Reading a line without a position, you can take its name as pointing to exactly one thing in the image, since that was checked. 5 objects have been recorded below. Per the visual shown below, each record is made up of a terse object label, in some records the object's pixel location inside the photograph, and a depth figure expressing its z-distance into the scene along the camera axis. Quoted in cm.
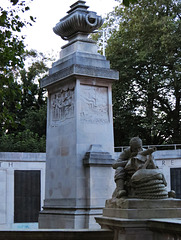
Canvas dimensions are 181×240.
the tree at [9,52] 1513
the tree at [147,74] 3303
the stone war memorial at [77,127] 1470
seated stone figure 899
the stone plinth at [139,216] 847
